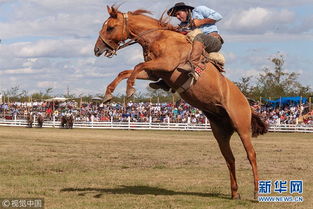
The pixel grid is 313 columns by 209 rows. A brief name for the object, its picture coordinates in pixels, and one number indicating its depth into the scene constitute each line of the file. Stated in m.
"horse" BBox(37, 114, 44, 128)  52.59
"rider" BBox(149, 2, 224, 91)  10.48
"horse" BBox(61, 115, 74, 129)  50.69
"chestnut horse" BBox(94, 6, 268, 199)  9.83
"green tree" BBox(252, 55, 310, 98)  71.62
